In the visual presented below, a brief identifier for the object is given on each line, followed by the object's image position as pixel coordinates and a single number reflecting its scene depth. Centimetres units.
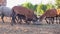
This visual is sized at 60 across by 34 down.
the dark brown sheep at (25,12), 564
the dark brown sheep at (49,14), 594
